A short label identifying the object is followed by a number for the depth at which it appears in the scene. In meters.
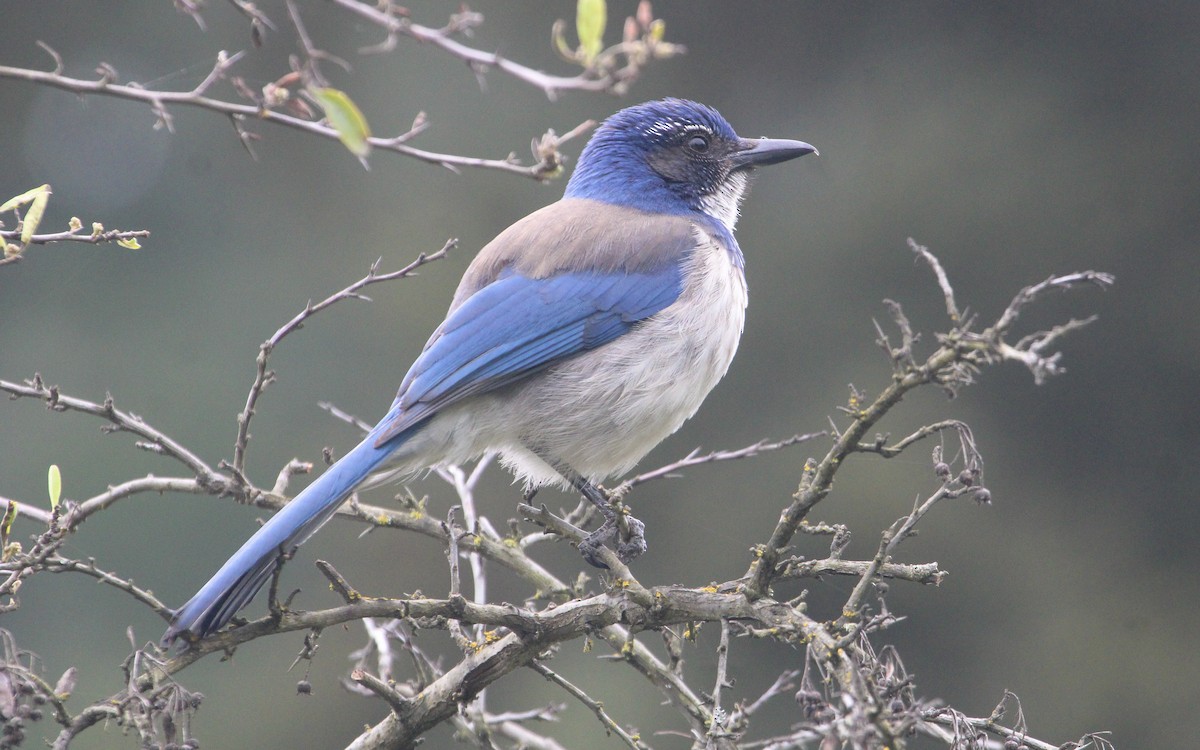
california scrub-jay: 8.25
